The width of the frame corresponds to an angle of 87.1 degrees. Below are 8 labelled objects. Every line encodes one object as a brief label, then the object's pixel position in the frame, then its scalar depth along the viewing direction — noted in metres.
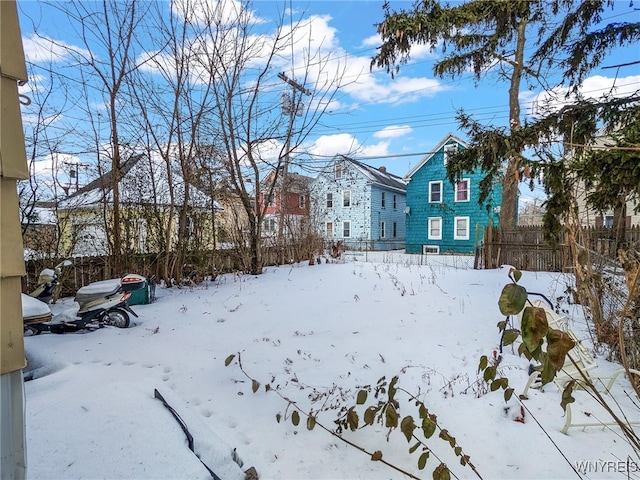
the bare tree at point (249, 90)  7.31
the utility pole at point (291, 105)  8.06
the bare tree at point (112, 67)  6.09
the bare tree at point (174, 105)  6.76
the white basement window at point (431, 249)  18.63
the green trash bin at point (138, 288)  5.39
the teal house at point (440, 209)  17.45
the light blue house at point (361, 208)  21.11
